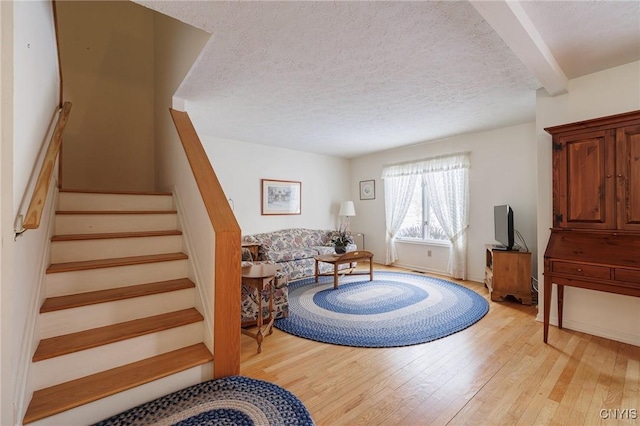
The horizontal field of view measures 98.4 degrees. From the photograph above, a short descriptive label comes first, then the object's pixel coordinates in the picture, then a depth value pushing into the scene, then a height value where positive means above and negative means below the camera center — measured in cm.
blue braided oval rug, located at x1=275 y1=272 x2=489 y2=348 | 259 -113
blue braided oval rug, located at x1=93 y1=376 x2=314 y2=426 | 132 -99
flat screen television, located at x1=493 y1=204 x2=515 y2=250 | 355 -21
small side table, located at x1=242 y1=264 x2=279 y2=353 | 237 -60
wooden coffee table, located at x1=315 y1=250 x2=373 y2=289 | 405 -71
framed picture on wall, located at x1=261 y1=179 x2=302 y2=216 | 526 +31
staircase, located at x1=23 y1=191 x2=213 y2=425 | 135 -67
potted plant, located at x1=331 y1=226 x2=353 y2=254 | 475 -52
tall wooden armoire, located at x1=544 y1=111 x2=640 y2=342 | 214 +4
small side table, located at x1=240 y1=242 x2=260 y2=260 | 425 -57
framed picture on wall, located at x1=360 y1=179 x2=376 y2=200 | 611 +51
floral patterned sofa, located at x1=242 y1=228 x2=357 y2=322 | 296 -67
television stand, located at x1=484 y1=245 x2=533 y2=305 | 336 -80
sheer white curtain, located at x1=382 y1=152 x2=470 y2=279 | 461 +34
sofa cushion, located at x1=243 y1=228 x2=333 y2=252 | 485 -48
